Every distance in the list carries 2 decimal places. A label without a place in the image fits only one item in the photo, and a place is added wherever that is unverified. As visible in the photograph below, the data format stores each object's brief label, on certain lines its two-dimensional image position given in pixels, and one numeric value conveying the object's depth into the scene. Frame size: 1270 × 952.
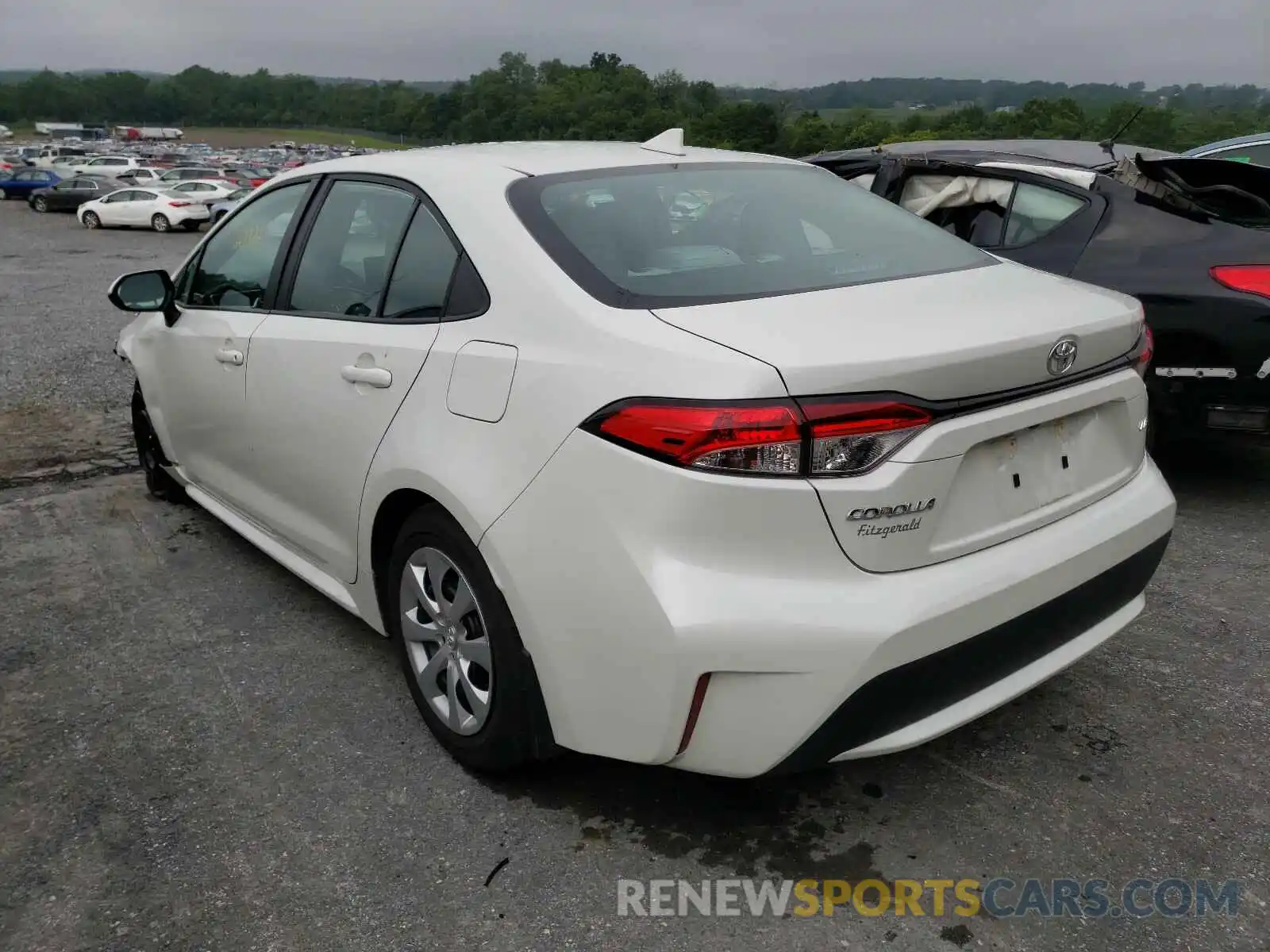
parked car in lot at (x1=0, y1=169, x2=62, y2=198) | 38.56
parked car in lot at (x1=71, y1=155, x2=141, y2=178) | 40.57
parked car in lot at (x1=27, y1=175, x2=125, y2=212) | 32.88
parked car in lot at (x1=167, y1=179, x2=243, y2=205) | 28.45
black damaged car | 4.26
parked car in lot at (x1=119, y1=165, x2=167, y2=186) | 35.81
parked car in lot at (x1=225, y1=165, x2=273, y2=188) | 39.35
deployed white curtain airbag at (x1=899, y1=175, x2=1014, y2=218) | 5.05
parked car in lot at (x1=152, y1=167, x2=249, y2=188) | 36.59
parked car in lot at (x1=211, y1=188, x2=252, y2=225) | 26.94
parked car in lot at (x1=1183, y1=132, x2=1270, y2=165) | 8.52
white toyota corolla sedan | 2.05
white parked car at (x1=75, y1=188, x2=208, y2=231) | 27.61
